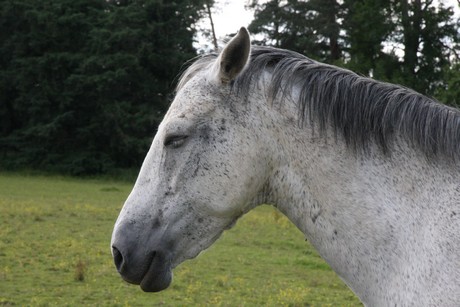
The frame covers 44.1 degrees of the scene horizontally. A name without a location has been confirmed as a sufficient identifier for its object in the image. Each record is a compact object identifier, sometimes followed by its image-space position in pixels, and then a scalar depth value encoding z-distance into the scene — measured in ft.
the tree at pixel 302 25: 95.61
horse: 7.66
